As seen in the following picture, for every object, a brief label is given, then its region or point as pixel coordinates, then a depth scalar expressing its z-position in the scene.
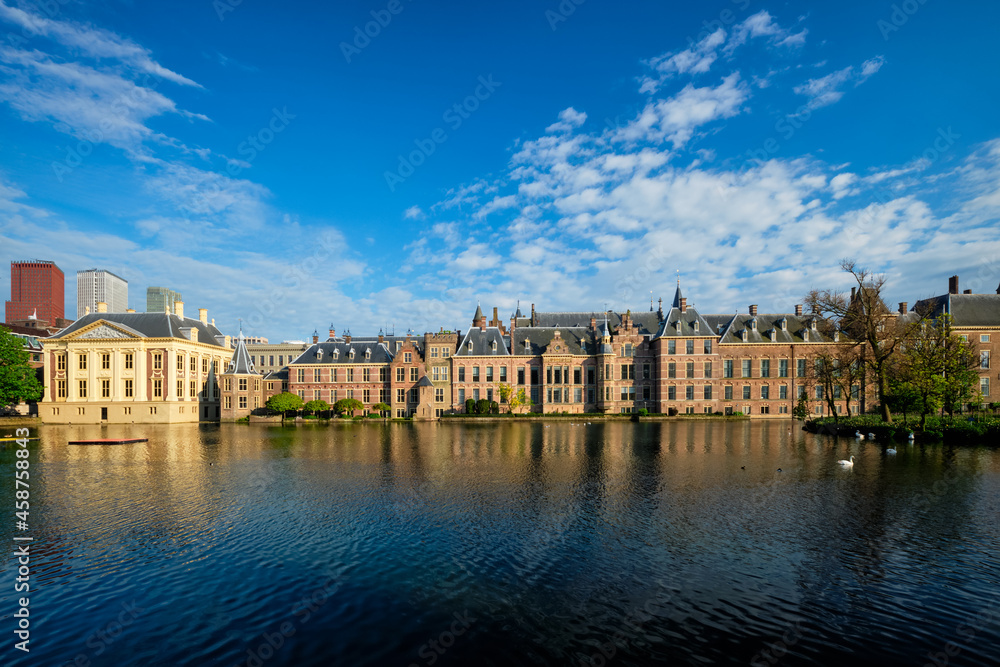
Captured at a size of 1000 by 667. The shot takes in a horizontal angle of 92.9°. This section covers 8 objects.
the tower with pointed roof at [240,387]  70.06
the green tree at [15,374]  60.88
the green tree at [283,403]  66.62
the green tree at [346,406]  71.00
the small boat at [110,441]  42.72
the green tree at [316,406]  68.75
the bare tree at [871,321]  44.91
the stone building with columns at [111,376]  66.38
